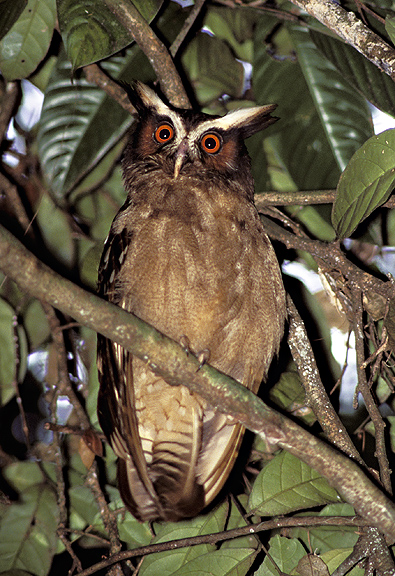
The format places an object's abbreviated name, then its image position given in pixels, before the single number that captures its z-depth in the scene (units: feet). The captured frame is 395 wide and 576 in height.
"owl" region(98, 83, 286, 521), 18.83
